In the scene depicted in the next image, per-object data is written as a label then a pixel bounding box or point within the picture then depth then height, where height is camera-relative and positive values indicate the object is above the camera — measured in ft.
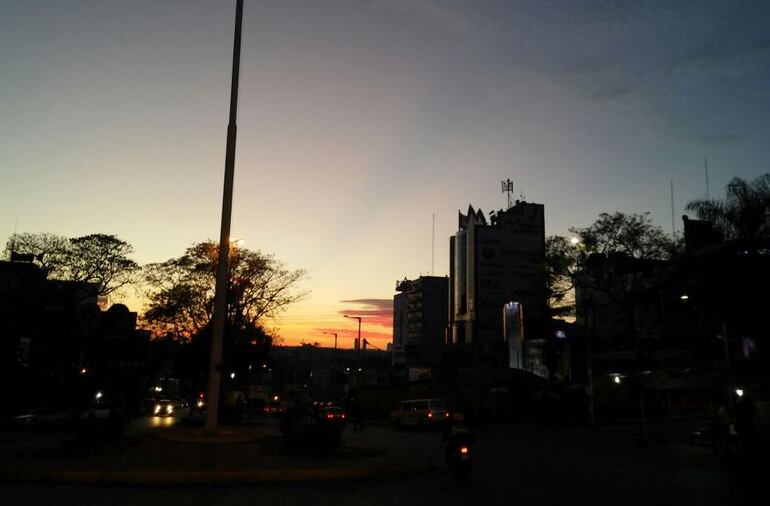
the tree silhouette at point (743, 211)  97.14 +27.46
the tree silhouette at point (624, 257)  135.64 +27.84
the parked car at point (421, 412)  126.00 -6.08
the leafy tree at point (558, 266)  143.99 +26.96
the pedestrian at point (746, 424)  62.98 -3.64
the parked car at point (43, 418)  107.45 -7.34
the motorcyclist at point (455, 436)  45.85 -3.86
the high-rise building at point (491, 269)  329.93 +60.35
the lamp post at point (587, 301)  115.65 +16.10
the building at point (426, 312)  420.36 +47.04
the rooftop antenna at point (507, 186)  374.47 +116.43
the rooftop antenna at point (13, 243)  155.22 +31.91
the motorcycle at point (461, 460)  44.57 -5.46
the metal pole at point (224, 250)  52.54 +11.06
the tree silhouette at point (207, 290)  137.18 +19.47
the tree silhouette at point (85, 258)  155.74 +29.56
